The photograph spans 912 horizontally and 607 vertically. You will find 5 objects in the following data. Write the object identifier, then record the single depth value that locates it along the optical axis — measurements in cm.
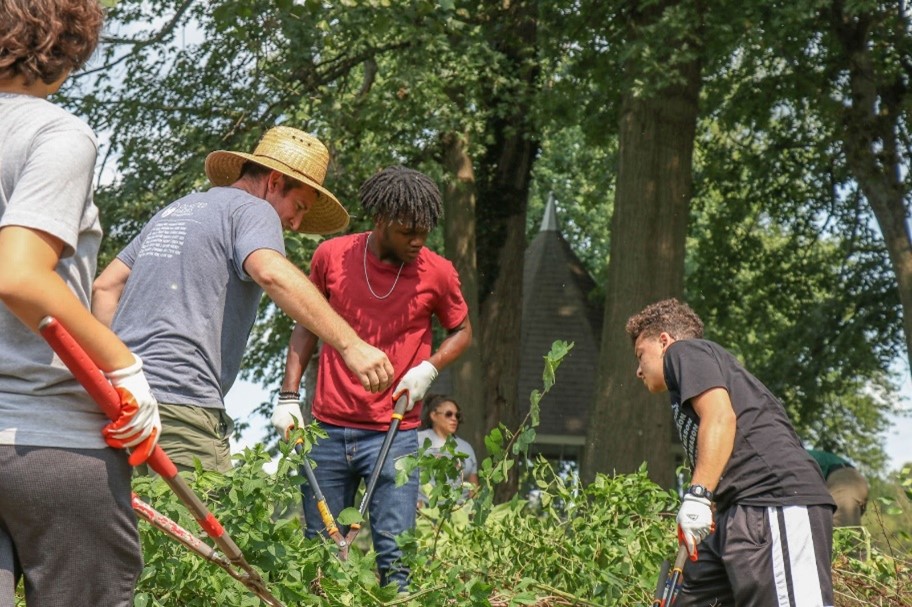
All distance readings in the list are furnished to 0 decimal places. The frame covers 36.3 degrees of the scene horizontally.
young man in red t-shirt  525
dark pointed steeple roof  2147
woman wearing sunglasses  920
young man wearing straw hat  403
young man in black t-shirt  452
